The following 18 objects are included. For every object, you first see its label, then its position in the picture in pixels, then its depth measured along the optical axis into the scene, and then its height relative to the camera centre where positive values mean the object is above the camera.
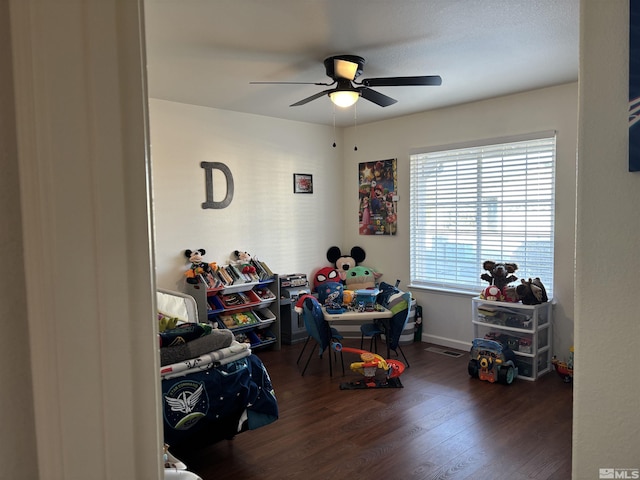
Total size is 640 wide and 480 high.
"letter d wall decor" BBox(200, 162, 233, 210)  4.82 +0.36
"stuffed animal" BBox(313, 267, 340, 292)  5.82 -0.78
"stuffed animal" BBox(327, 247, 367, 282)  5.99 -0.58
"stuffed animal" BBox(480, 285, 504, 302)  4.39 -0.79
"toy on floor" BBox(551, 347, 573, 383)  4.03 -1.41
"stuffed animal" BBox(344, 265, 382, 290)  5.70 -0.81
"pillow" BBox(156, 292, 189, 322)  3.57 -0.71
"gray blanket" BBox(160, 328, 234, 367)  2.42 -0.72
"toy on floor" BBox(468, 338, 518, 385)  4.05 -1.35
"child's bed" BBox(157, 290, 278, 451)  2.38 -0.95
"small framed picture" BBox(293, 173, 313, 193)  5.68 +0.40
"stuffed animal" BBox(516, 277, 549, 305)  4.16 -0.75
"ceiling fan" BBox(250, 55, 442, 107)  3.21 +0.93
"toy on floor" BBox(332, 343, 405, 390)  4.02 -1.42
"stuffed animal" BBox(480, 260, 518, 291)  4.45 -0.61
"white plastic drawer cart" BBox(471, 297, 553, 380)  4.16 -1.10
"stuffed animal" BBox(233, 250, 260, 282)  5.05 -0.54
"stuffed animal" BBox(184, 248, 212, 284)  4.58 -0.51
